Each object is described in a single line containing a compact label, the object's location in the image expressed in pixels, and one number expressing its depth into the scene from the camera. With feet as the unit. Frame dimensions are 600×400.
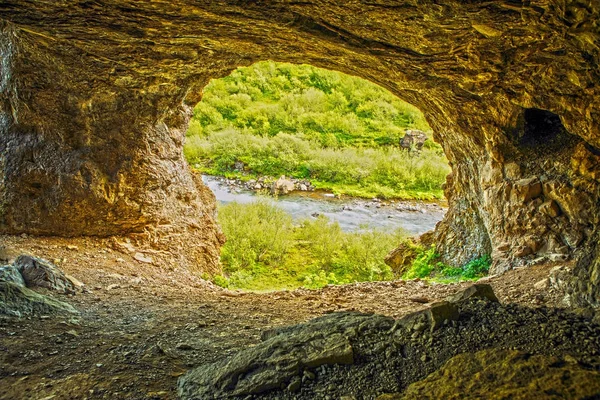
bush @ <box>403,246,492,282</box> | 21.71
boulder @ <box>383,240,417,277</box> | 28.66
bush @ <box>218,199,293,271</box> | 36.06
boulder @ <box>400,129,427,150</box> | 70.13
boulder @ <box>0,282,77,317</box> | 12.41
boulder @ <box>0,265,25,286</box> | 13.73
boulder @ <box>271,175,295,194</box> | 53.83
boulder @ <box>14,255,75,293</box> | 15.26
